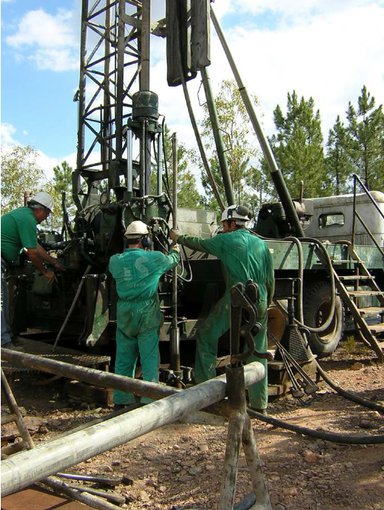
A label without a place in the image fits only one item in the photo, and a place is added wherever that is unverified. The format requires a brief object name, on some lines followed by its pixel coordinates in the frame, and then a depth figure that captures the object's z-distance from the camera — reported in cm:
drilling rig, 552
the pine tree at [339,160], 2219
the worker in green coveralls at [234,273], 472
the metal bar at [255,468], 200
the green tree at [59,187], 2157
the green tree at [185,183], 2117
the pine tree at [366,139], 2153
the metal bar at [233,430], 186
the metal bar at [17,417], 285
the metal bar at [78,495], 244
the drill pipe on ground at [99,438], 124
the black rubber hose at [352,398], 464
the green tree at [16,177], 1947
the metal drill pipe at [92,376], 206
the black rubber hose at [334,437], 347
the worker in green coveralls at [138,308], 455
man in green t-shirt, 488
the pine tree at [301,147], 2062
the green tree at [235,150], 1997
